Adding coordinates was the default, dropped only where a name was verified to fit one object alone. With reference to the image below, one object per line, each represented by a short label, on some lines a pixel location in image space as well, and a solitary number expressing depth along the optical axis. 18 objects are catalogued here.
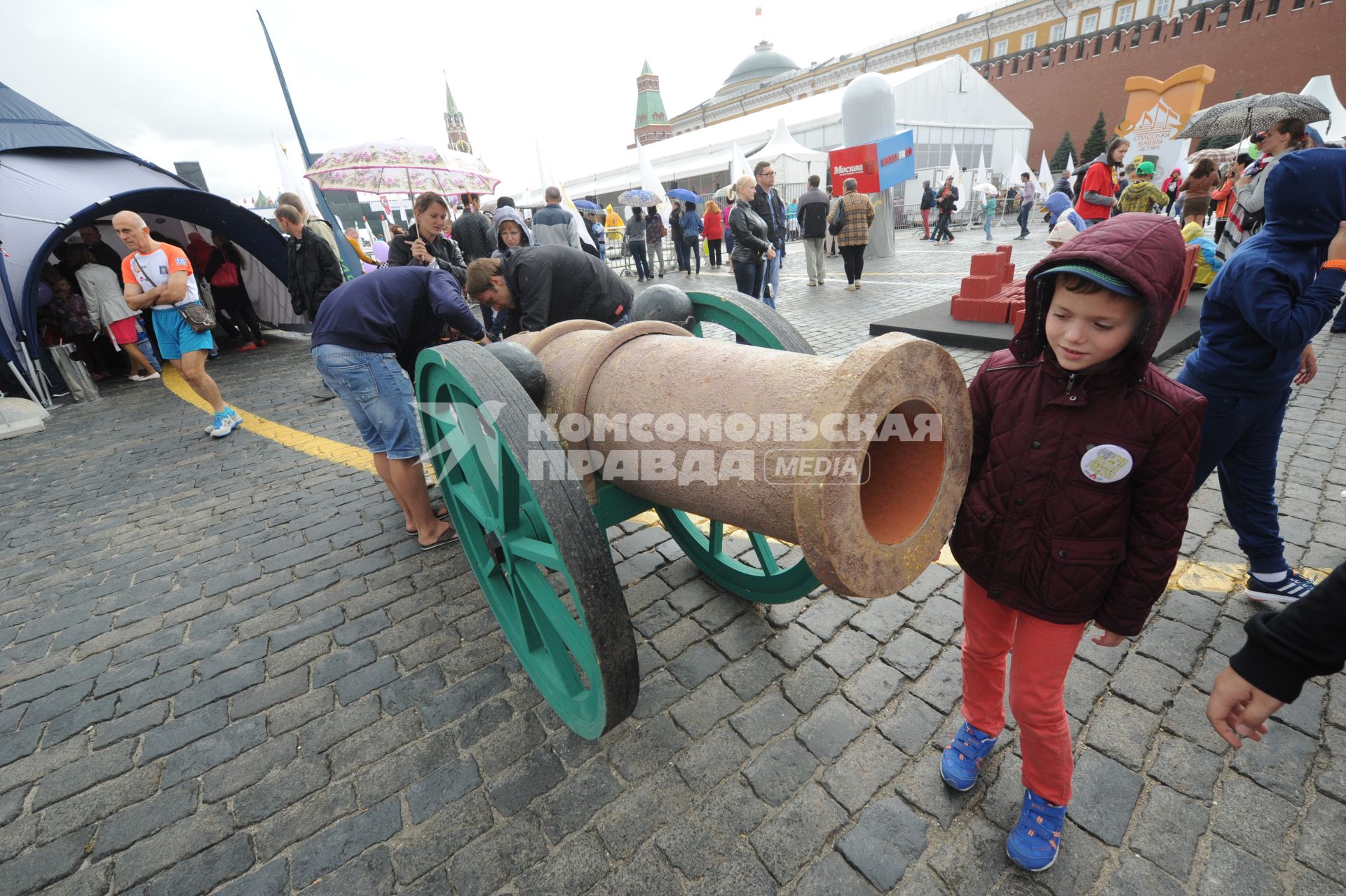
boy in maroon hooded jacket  1.24
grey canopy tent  7.14
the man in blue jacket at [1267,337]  1.92
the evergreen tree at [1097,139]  34.69
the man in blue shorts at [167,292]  5.00
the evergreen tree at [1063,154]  36.25
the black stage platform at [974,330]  5.53
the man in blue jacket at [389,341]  3.08
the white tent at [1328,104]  19.77
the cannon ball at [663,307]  2.34
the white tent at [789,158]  21.11
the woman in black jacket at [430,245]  4.44
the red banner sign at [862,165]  13.09
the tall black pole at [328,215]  11.57
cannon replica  1.16
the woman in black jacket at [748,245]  7.33
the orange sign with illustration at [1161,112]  20.05
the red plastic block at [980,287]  6.60
